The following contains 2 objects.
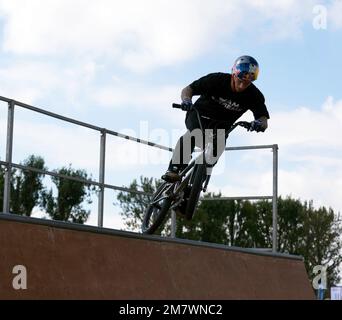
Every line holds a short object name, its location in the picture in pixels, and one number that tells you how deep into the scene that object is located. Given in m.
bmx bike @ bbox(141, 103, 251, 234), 8.62
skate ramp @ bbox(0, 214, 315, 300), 6.12
